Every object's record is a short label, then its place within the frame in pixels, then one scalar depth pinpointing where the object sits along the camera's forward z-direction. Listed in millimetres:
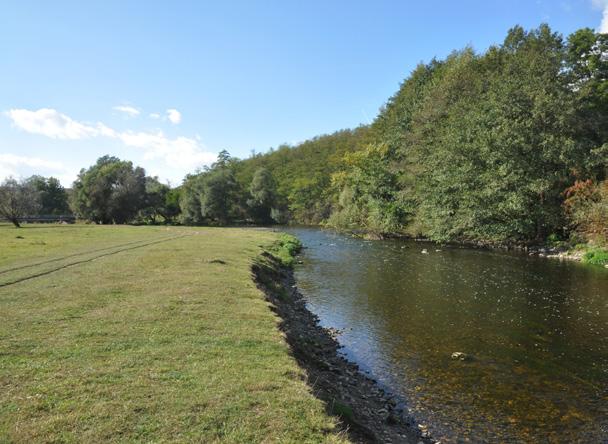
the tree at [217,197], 115812
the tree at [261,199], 128750
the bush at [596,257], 36281
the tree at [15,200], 69812
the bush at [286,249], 39581
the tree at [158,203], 109438
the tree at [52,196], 125588
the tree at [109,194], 96681
